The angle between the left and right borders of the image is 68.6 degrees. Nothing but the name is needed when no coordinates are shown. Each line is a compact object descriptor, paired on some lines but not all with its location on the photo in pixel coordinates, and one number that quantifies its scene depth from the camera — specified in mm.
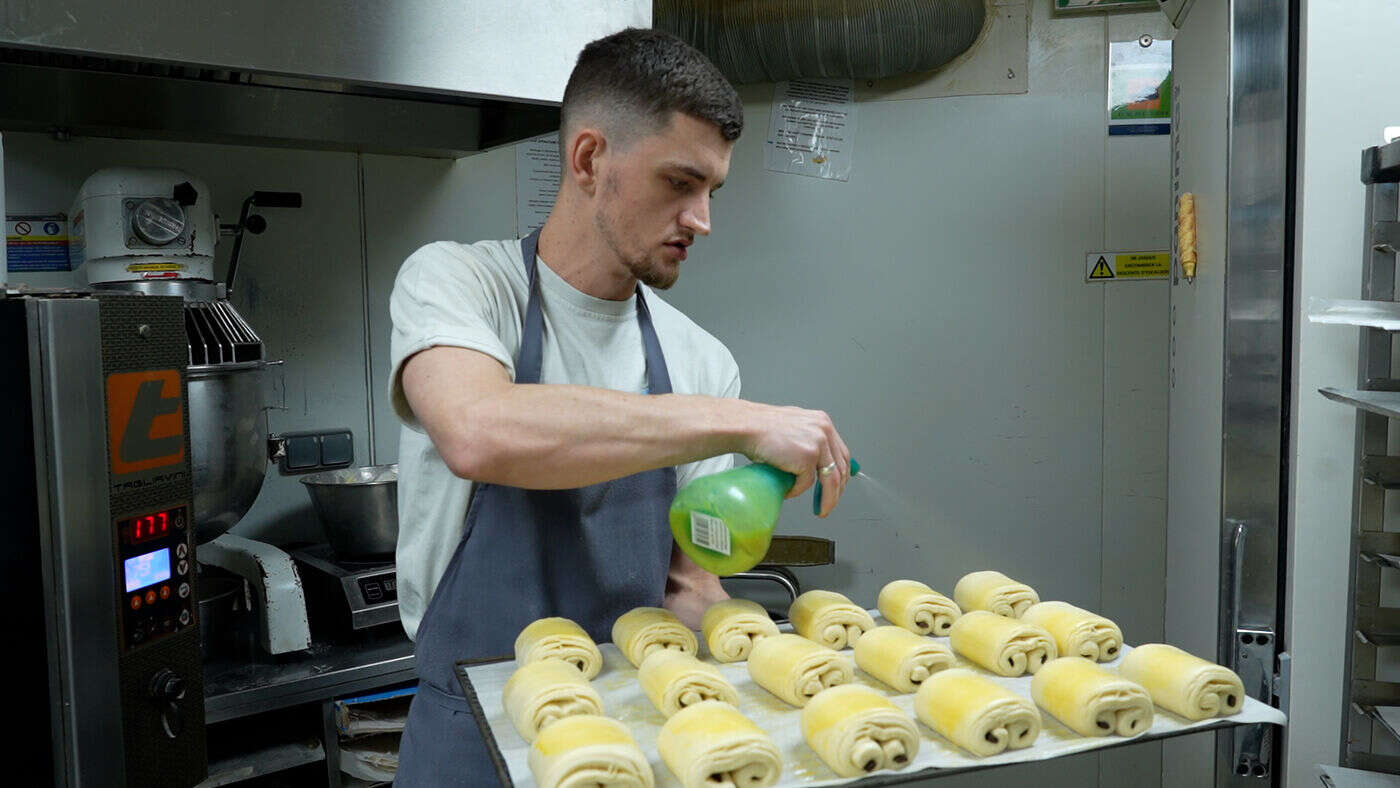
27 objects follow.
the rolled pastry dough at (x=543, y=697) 1184
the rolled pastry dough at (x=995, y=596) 1651
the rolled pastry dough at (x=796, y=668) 1310
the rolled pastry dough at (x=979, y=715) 1159
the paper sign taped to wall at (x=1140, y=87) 3082
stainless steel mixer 2086
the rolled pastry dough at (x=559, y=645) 1356
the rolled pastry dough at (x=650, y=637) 1440
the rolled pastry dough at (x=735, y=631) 1486
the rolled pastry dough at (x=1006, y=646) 1426
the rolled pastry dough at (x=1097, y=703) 1201
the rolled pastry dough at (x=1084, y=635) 1460
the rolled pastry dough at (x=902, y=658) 1382
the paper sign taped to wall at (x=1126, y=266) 3117
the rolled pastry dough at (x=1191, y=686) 1251
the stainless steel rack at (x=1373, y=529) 1606
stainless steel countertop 2072
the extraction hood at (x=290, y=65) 1674
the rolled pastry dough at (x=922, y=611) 1611
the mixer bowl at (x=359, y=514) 2336
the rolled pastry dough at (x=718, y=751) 1056
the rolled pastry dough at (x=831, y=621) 1556
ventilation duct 2900
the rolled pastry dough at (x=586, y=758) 1013
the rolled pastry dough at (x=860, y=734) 1099
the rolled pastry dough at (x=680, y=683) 1259
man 1333
